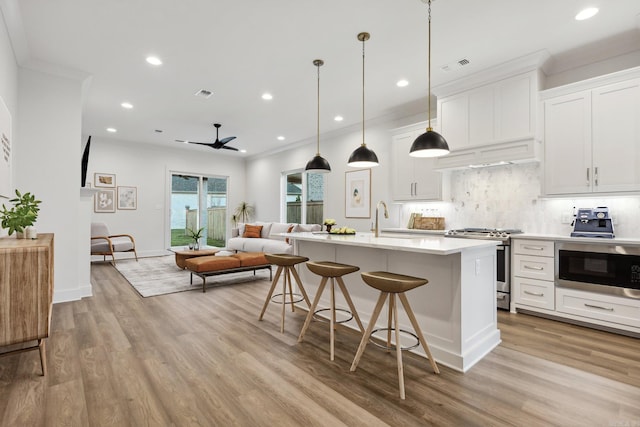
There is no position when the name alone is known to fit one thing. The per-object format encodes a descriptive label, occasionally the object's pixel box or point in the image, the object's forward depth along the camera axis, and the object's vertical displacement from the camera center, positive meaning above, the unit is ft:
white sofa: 22.11 -1.95
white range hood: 12.01 +2.44
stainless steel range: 12.21 -1.94
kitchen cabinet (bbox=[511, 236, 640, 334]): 9.92 -2.76
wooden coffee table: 17.62 -2.27
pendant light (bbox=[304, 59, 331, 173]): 12.63 +1.96
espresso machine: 10.84 -0.27
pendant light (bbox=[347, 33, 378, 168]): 11.21 +2.01
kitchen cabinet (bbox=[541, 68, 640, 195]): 10.34 +2.75
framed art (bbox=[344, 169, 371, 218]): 19.94 +1.34
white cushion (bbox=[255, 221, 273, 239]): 25.64 -1.28
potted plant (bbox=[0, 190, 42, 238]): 7.99 -0.12
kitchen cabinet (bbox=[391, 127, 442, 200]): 15.78 +2.08
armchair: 21.02 -2.03
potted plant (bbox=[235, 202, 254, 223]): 30.99 +0.20
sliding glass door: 28.27 +0.57
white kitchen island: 7.80 -2.01
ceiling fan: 20.33 +4.48
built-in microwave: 9.81 -1.69
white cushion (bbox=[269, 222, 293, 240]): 24.55 -1.06
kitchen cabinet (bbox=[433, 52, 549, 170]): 12.00 +4.11
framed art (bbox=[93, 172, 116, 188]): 24.31 +2.60
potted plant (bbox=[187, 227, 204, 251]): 20.32 -1.95
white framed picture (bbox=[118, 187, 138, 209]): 25.23 +1.26
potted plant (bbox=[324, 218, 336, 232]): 12.57 -0.36
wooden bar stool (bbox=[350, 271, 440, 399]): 6.78 -1.85
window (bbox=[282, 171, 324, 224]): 24.70 +1.41
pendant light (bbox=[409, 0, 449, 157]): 8.93 +1.97
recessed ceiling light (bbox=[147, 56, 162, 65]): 12.04 +5.87
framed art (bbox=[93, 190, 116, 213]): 24.31 +0.90
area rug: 15.39 -3.55
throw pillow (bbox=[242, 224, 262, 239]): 25.49 -1.36
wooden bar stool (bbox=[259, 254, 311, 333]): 10.30 -1.58
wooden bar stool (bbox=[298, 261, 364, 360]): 8.51 -1.66
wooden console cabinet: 6.65 -1.70
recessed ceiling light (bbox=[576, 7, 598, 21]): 9.10 +5.85
